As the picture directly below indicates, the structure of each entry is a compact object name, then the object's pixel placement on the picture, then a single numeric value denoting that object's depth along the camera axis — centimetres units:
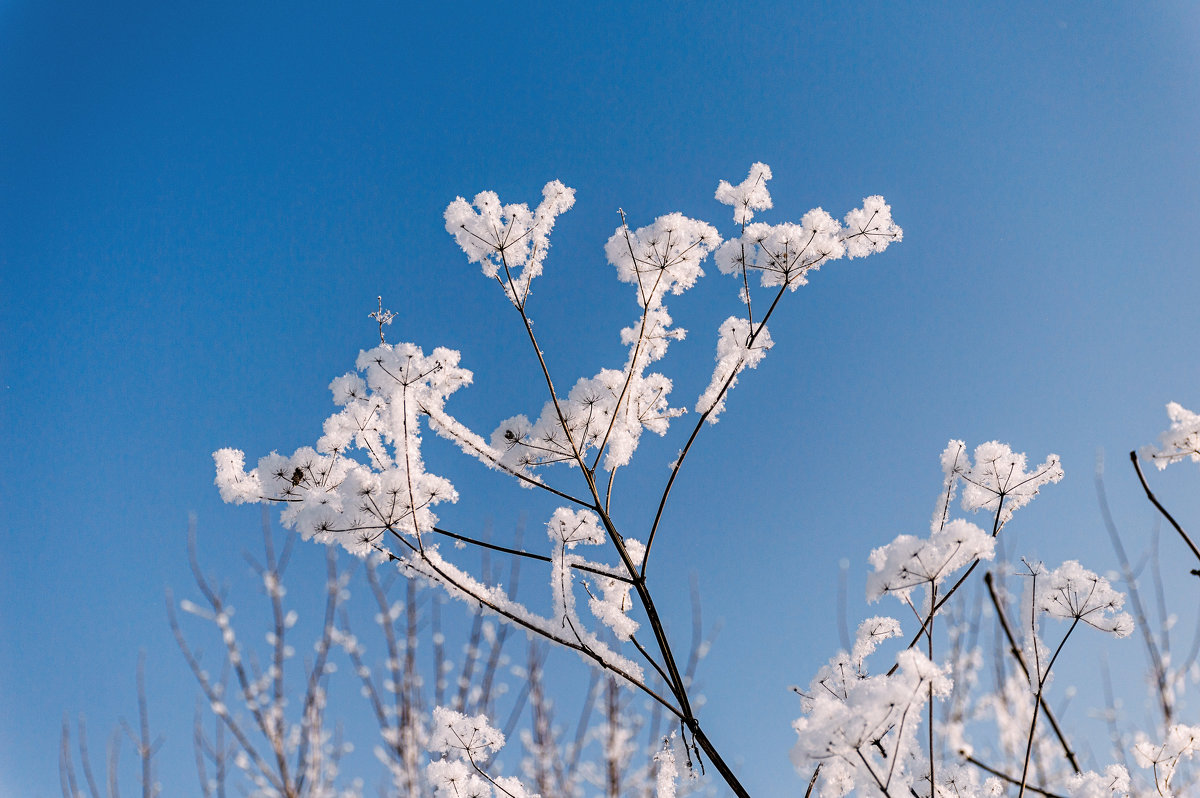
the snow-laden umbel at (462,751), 158
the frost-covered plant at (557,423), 151
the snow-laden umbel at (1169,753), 155
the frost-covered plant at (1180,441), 145
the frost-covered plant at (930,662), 133
